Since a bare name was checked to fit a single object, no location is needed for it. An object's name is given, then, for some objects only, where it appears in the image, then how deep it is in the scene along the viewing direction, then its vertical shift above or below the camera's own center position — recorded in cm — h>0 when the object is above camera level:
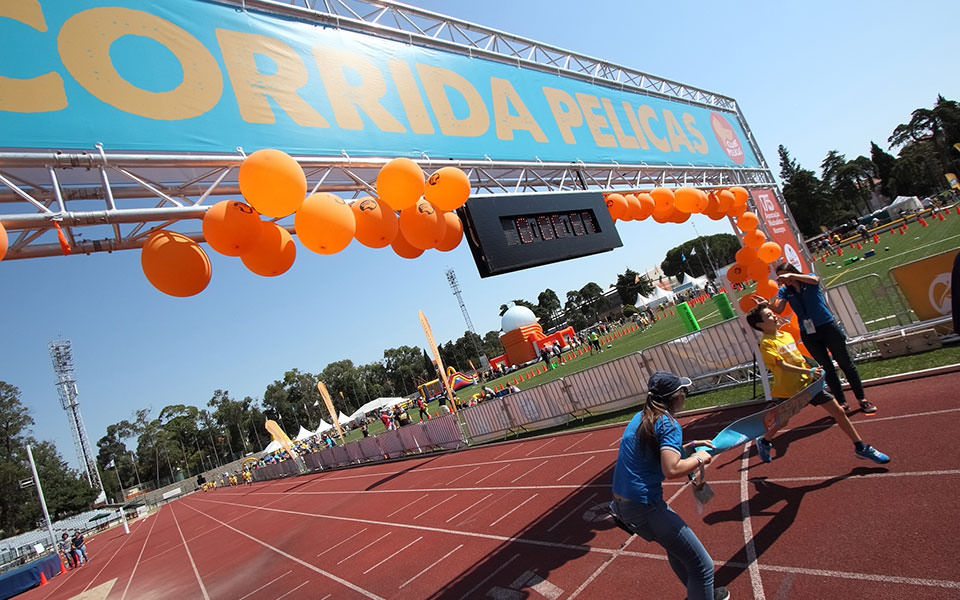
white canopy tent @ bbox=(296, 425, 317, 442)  4788 -163
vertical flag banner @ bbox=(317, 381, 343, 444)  2746 +70
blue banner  428 +408
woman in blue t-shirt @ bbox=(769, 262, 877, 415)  563 -124
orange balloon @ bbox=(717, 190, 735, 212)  1105 +138
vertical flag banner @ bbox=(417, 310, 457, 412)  1841 +21
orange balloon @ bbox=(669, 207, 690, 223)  1028 +131
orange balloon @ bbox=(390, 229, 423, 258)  611 +173
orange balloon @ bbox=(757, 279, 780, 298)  1087 -104
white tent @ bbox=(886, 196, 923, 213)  4634 -139
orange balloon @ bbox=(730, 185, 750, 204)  1150 +143
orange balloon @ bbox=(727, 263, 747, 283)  1070 -42
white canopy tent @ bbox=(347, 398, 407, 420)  4247 -126
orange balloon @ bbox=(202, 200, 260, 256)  434 +202
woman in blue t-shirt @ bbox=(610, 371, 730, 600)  273 -111
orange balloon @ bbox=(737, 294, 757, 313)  966 -109
